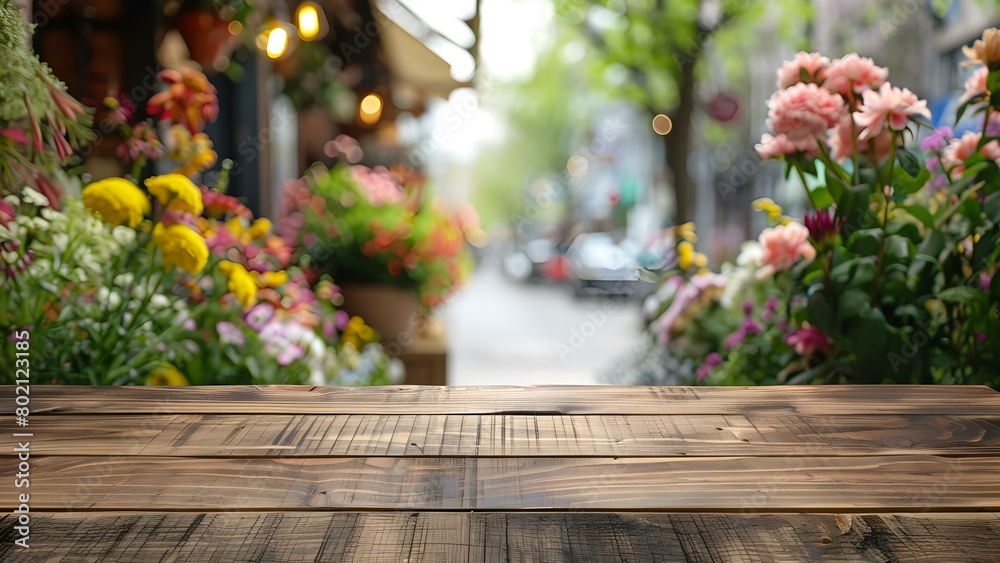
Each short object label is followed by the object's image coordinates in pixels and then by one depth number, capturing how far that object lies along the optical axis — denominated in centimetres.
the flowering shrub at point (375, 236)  531
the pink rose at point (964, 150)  258
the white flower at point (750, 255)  348
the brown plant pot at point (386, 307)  538
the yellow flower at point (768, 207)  299
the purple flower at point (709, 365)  341
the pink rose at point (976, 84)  263
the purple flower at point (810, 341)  266
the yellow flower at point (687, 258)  394
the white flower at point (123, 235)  263
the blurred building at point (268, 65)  412
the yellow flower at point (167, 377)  271
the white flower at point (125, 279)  260
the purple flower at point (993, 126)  273
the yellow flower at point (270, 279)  311
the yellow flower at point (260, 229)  331
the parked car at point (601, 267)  2042
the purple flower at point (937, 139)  280
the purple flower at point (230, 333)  304
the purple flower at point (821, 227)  250
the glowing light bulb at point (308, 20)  582
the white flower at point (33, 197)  212
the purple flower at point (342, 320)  455
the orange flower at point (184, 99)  280
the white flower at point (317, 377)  346
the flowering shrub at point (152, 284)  225
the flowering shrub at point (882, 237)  245
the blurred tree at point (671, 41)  1072
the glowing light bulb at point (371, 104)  898
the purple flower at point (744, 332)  316
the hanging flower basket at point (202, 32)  436
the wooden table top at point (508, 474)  98
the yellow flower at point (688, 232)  383
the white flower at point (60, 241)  246
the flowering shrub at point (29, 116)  162
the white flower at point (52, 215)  234
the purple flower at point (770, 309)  319
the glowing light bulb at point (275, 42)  530
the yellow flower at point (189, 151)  290
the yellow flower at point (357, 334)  478
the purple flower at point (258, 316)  318
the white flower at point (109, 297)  247
